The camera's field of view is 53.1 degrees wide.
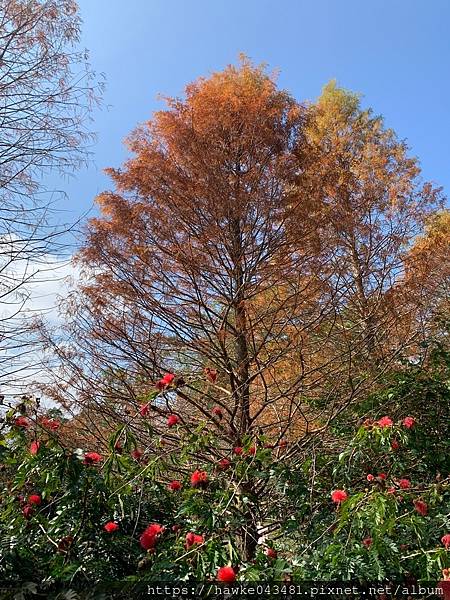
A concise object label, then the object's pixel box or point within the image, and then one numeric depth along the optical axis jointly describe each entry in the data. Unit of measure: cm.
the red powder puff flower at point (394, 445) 241
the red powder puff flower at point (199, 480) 215
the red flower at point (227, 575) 155
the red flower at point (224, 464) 247
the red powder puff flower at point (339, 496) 197
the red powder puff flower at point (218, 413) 272
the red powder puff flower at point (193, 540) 177
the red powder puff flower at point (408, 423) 237
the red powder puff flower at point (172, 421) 227
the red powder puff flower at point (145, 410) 228
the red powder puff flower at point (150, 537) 177
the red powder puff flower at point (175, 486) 233
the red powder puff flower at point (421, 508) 194
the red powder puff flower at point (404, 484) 221
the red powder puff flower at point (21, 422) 216
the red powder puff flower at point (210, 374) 284
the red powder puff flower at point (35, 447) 199
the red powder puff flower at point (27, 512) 188
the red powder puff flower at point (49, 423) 229
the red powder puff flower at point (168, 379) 221
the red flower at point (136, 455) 227
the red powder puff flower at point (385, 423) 232
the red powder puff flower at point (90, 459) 204
